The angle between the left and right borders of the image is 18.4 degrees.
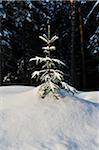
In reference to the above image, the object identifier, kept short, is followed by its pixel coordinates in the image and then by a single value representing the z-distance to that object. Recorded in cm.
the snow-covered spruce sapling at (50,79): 672
